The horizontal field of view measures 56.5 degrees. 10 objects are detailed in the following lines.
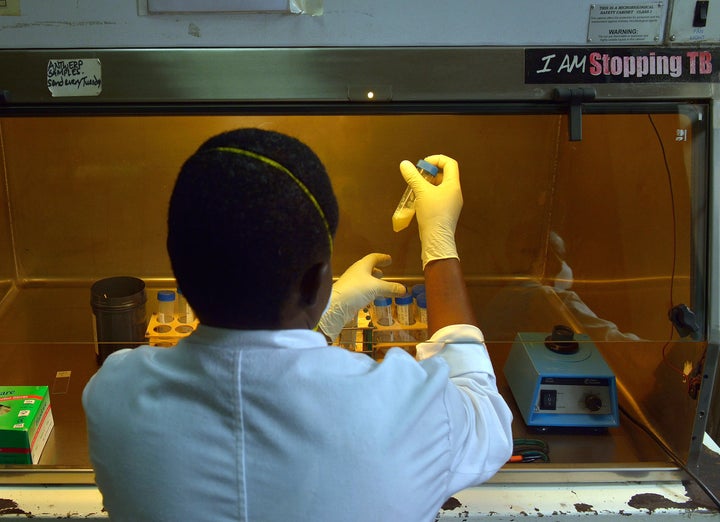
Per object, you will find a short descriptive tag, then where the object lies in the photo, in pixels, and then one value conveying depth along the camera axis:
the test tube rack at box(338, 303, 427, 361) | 1.42
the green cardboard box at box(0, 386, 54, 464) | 1.35
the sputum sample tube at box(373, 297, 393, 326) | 1.49
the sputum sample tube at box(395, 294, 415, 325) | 1.50
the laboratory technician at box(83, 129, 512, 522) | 0.71
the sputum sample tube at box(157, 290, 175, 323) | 1.57
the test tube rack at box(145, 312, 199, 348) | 1.50
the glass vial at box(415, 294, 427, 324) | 1.50
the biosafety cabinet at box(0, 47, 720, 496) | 1.19
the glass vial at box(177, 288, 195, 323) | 1.56
